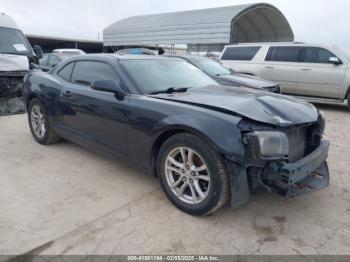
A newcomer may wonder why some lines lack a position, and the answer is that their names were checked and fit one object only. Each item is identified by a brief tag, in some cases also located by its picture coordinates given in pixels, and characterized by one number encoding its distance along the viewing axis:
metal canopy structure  22.48
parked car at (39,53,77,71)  11.34
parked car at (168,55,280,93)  7.02
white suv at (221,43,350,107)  8.35
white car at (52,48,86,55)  16.05
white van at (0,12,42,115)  7.17
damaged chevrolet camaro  2.48
